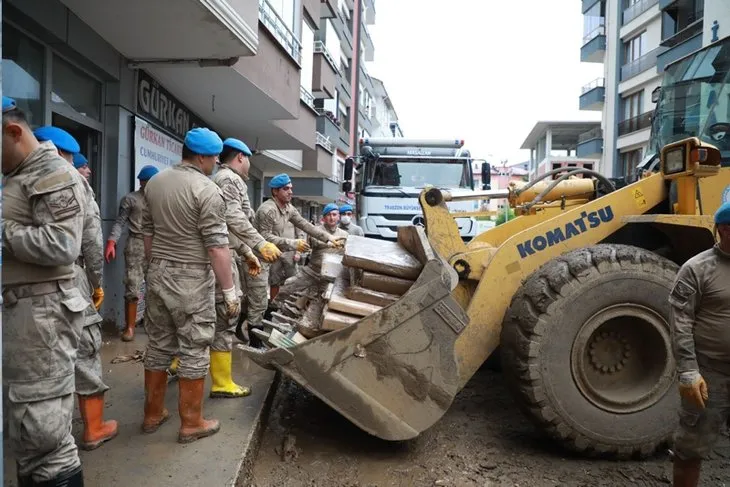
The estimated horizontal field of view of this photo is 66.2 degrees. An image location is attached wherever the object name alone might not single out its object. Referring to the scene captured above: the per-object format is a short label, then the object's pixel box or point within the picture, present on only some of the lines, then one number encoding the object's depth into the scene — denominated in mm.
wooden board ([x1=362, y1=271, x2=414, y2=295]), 3389
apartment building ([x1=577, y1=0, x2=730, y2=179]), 25062
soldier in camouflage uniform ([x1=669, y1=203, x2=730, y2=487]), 2764
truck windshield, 10789
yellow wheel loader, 3002
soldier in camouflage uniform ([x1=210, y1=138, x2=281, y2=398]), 3779
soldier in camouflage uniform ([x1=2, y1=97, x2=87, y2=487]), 2127
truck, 10555
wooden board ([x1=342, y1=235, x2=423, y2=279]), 3395
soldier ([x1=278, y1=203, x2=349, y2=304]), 4426
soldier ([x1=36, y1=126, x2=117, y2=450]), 3039
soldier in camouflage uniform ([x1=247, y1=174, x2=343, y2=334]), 5664
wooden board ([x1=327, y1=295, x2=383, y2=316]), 3141
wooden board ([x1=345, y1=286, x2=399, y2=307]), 3270
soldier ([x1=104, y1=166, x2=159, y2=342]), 5781
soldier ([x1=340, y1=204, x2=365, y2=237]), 8453
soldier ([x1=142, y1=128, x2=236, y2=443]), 3203
